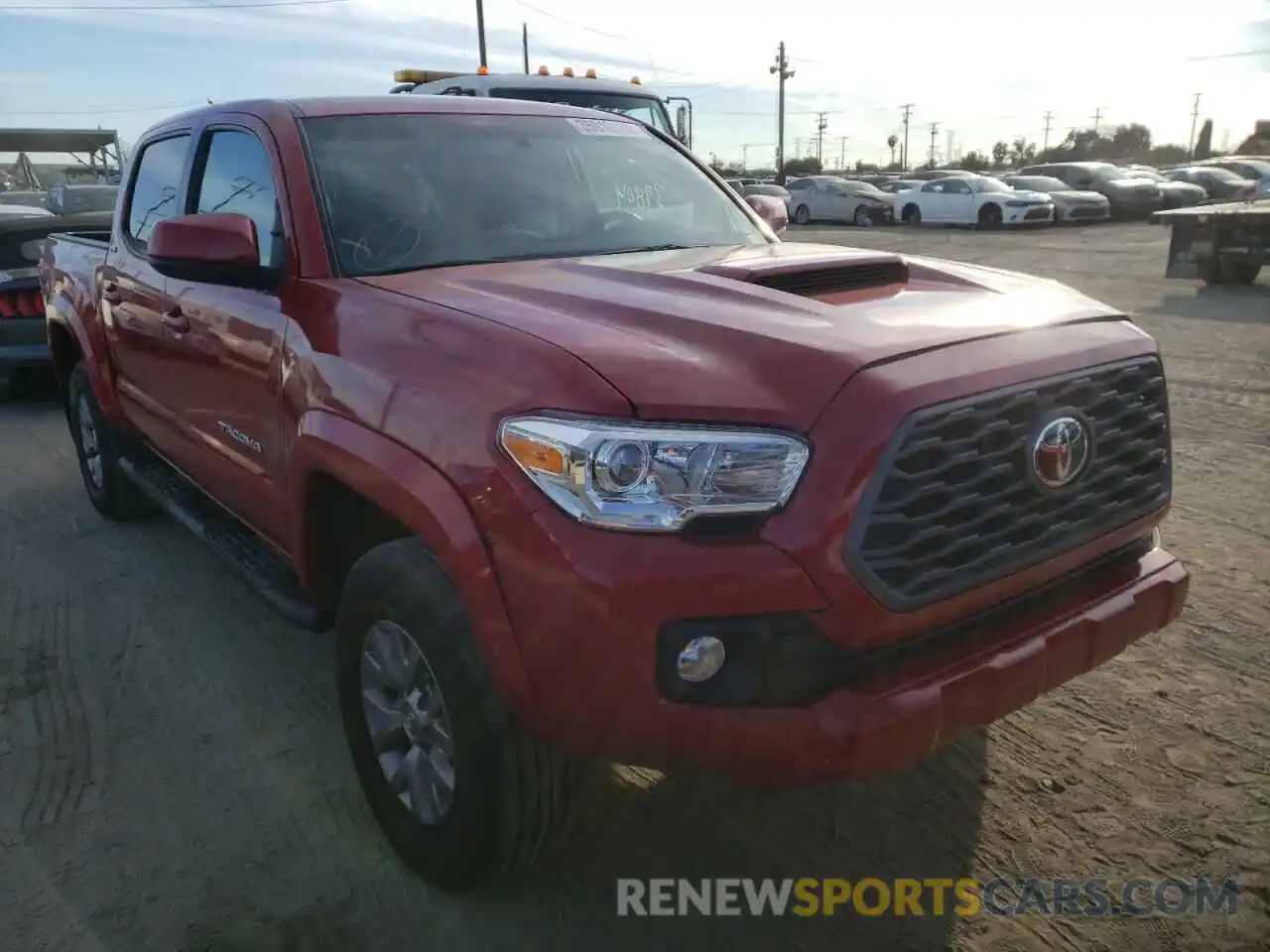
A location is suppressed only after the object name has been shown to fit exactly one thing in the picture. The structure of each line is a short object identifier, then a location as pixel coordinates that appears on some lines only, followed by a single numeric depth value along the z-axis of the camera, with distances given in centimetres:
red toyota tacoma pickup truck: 191
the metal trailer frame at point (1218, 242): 1223
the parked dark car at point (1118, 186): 2795
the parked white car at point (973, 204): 2534
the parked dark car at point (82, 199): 1559
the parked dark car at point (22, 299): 765
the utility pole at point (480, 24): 3306
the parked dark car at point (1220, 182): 2936
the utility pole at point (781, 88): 5728
